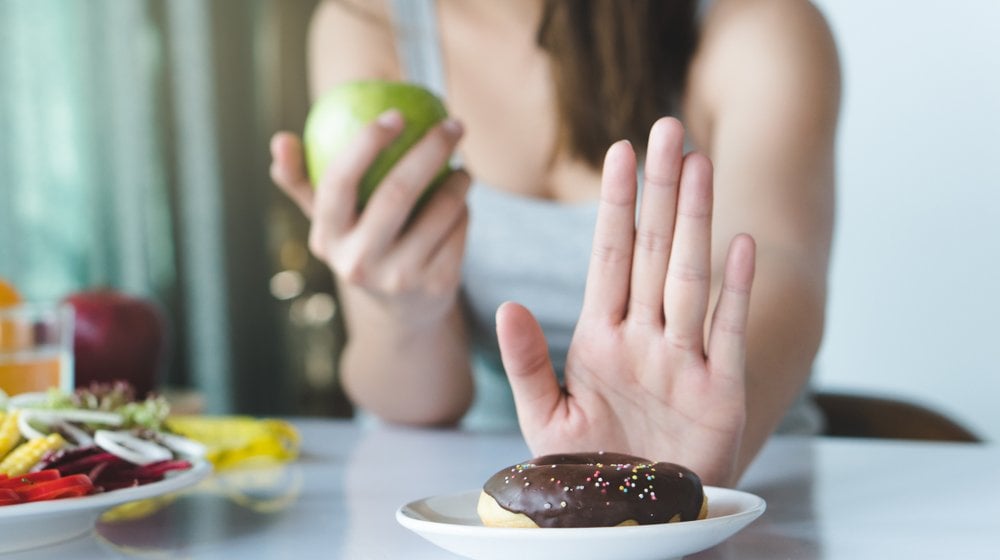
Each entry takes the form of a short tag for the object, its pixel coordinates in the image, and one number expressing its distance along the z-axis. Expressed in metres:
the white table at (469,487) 0.65
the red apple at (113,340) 1.38
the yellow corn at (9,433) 0.73
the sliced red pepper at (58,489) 0.65
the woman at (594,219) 0.72
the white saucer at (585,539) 0.51
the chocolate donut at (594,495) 0.54
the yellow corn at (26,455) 0.70
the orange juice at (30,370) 1.11
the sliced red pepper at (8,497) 0.64
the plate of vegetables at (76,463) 0.65
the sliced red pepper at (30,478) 0.66
